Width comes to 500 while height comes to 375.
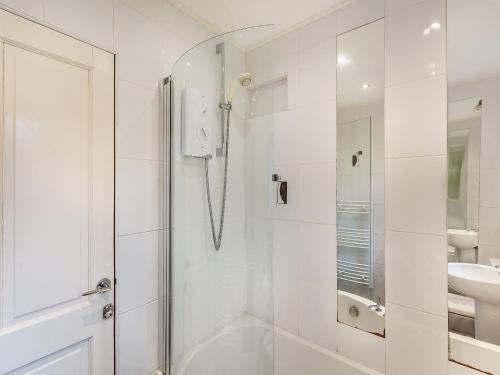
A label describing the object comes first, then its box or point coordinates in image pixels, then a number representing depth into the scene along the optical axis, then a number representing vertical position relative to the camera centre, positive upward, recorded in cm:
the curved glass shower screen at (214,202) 133 -7
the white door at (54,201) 95 -4
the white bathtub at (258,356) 137 -101
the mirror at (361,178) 142 +7
